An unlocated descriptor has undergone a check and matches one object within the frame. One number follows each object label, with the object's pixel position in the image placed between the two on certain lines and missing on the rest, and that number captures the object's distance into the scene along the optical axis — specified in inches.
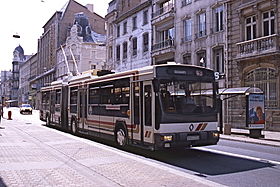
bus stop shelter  677.9
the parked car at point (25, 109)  2080.5
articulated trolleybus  407.5
